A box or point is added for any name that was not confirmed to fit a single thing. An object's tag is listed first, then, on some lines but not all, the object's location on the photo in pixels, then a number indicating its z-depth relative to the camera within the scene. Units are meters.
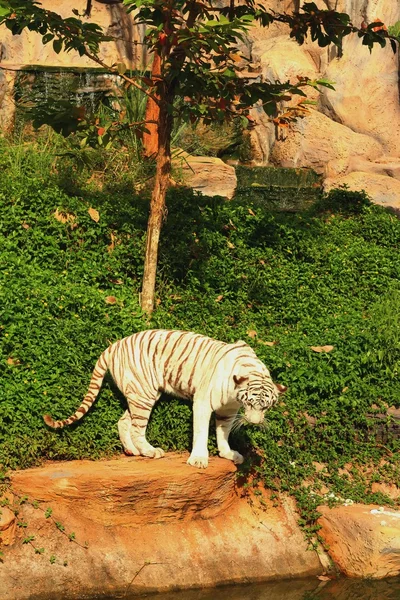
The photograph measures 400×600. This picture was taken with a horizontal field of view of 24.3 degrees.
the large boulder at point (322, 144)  15.63
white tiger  7.30
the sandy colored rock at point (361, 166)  14.75
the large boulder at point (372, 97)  16.38
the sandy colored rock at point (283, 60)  16.86
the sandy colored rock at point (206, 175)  12.20
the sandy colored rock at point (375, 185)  12.97
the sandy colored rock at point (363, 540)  7.13
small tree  8.06
